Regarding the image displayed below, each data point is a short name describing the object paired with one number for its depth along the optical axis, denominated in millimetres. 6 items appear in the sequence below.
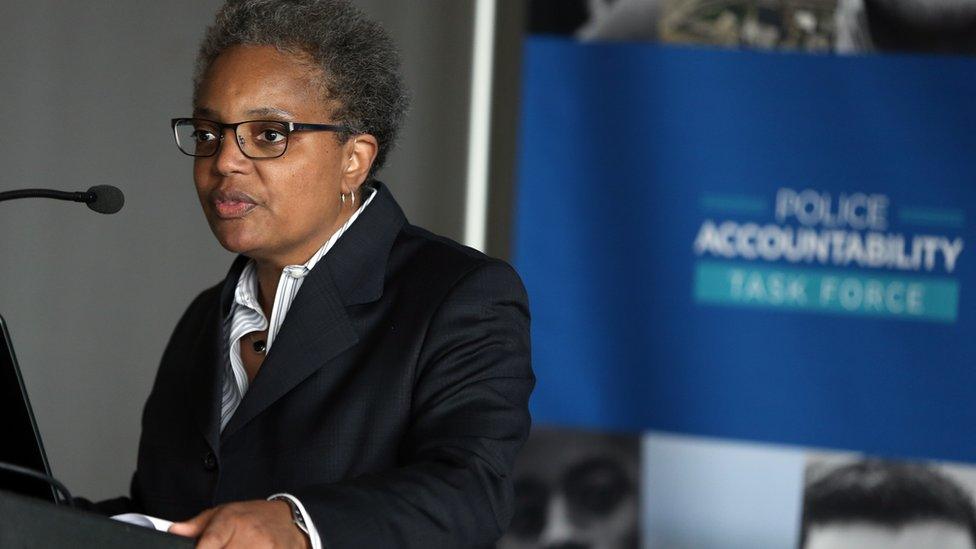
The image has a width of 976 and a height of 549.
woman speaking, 4125
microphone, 3994
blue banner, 5147
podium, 3705
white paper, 3832
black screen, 3958
